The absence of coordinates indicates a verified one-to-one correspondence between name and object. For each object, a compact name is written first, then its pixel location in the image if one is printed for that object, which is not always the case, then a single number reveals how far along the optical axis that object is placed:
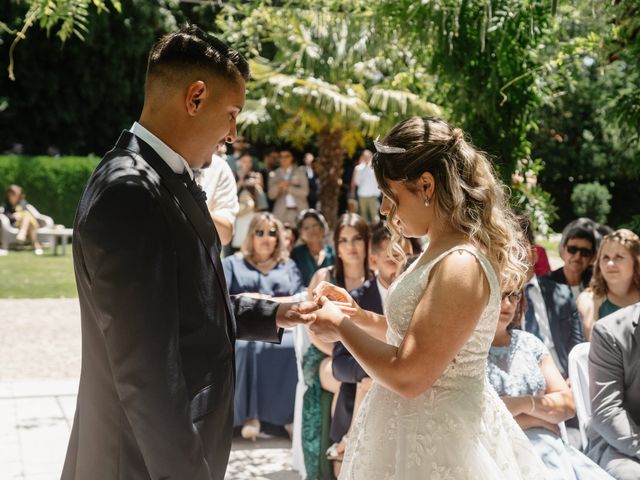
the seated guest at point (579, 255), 6.77
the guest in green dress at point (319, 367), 5.48
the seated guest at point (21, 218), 21.20
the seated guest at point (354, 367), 5.11
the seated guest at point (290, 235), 9.18
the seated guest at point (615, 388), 4.12
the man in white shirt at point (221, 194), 4.75
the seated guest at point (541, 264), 7.09
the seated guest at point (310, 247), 8.26
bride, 2.53
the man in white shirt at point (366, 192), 18.64
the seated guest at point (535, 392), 4.08
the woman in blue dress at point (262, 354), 6.77
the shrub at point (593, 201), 27.75
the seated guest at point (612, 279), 5.80
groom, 1.97
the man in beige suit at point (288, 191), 15.62
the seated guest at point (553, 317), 5.71
